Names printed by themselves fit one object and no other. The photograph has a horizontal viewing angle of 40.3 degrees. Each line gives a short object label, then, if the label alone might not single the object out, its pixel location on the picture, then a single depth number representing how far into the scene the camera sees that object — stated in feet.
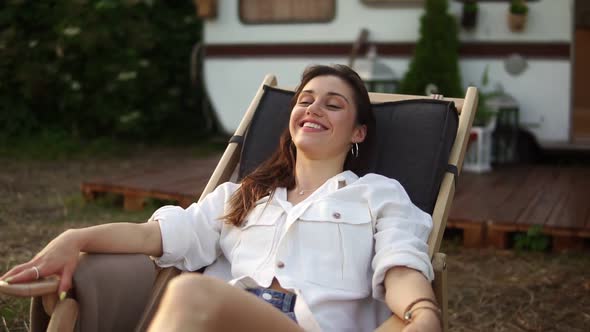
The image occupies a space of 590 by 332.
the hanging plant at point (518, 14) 20.12
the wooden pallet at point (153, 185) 17.13
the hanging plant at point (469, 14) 20.57
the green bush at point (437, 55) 20.29
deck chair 7.24
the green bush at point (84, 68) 24.84
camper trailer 20.40
